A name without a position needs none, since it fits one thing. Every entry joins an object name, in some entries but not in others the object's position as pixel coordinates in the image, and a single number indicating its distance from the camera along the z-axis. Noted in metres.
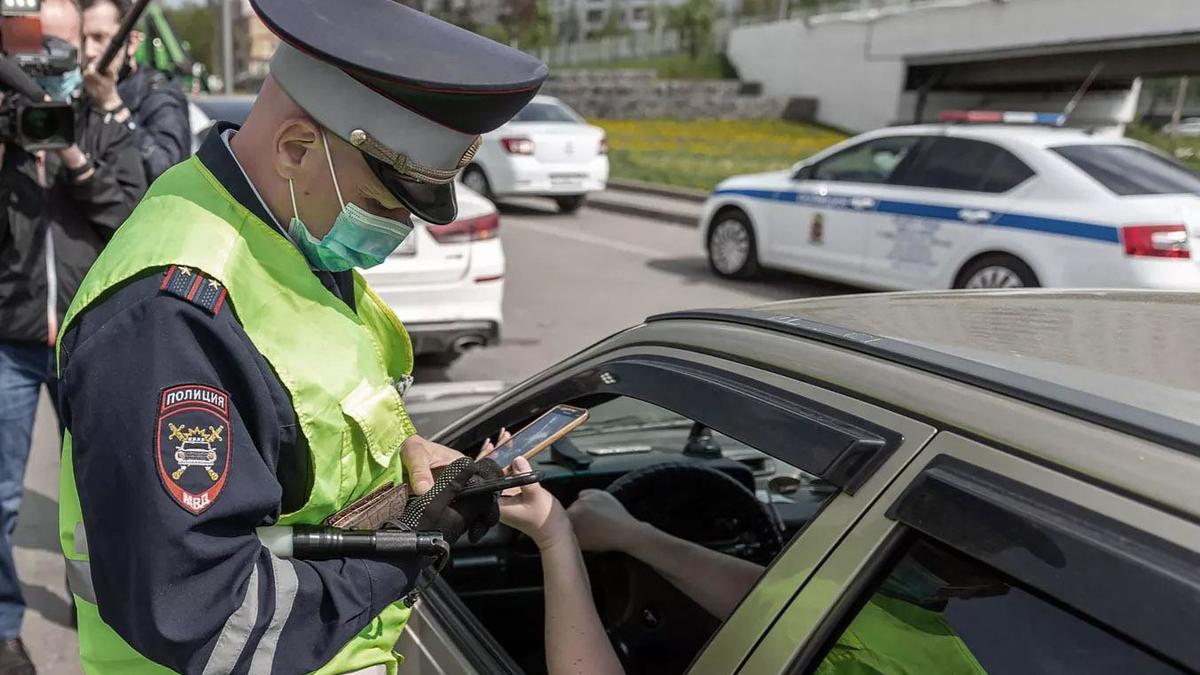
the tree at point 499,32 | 48.50
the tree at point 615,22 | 50.55
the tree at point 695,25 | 38.41
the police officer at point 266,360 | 1.09
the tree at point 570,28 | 50.53
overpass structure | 23.08
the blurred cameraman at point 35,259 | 2.56
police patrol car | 6.05
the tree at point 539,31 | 50.88
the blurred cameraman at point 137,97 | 3.08
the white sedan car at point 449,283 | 4.88
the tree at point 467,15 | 49.19
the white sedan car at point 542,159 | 12.33
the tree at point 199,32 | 60.78
